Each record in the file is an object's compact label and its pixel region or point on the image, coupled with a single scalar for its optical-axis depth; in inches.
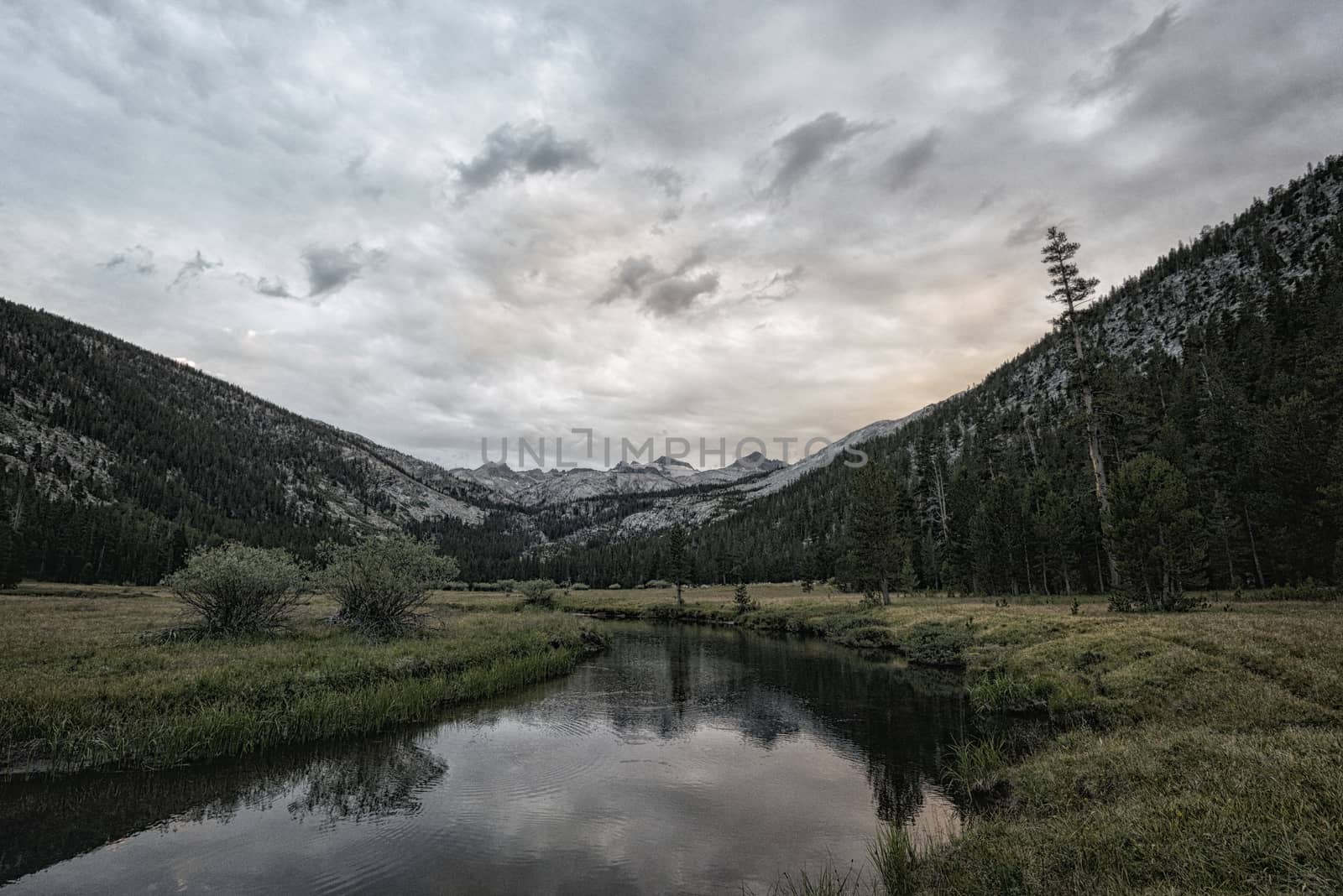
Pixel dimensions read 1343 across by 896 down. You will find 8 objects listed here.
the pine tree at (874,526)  2333.9
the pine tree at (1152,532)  1336.1
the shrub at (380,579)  1347.2
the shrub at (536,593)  3088.1
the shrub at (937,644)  1403.8
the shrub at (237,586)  1141.1
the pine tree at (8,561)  2743.6
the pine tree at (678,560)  3289.9
